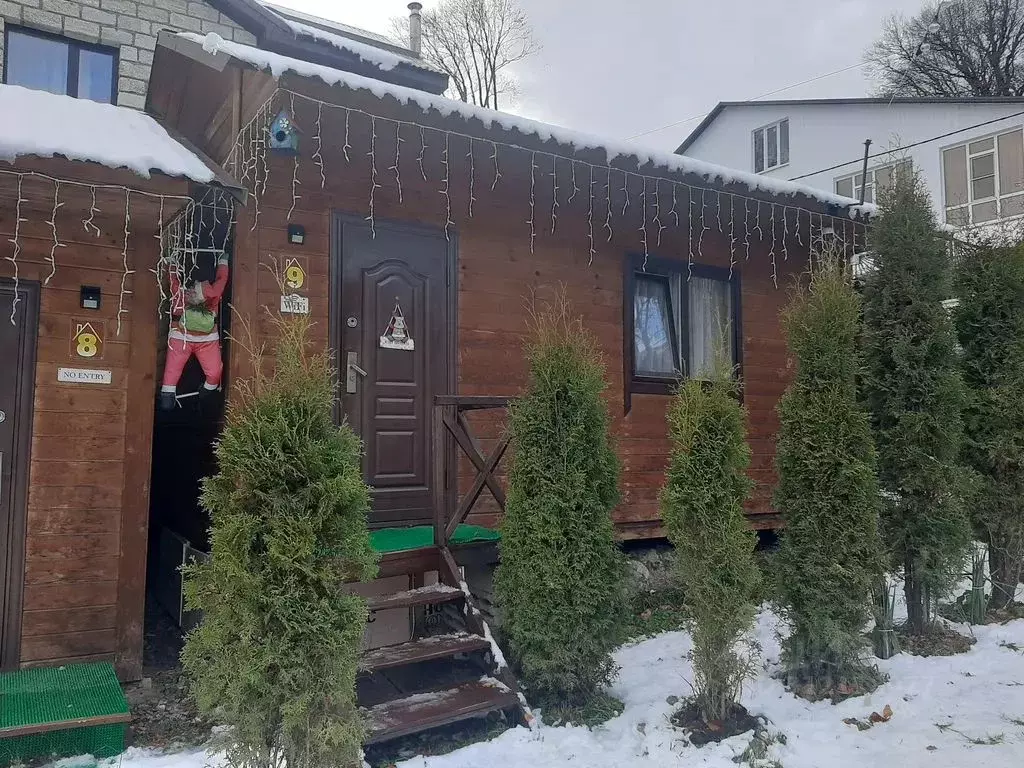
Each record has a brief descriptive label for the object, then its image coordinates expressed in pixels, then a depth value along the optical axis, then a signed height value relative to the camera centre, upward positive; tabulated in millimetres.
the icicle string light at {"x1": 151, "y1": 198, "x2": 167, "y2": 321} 4094 +927
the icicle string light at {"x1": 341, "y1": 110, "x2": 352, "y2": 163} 4102 +1788
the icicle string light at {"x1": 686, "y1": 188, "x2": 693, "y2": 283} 6191 +1626
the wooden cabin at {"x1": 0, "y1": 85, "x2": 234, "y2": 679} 3740 +252
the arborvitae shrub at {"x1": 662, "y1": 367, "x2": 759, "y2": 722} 3482 -470
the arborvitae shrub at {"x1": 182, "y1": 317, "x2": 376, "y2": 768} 2535 -542
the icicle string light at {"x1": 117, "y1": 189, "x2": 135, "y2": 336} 4062 +877
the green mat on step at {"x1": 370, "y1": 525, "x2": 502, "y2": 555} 4217 -621
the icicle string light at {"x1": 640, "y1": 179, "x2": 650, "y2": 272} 5771 +1732
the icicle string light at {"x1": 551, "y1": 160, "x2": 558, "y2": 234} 5066 +1791
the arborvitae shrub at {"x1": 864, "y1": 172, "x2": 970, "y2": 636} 4367 +166
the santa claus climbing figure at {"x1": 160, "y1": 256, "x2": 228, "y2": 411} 4305 +618
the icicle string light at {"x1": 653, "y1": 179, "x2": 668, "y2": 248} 5383 +1800
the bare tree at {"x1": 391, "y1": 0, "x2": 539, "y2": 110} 22516 +11998
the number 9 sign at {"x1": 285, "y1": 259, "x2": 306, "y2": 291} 4617 +998
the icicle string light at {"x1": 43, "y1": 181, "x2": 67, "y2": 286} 3793 +1015
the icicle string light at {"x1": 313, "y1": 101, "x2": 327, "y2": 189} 4510 +1751
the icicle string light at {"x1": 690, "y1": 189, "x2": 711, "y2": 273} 5587 +1804
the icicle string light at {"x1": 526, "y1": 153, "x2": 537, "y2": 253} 4962 +1737
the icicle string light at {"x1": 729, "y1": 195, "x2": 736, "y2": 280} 6422 +1745
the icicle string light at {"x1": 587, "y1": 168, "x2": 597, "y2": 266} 5797 +1656
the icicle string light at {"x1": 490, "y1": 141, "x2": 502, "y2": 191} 4648 +1790
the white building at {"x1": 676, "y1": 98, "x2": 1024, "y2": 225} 16469 +7684
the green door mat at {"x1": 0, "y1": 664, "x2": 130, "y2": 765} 2908 -1159
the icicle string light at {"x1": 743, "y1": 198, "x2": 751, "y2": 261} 5832 +1820
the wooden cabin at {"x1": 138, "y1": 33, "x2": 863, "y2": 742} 4047 +1246
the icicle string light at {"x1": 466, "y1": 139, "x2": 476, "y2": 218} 4756 +1793
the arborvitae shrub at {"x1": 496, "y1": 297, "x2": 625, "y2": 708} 3590 -495
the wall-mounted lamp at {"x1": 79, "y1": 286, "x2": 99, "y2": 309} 4008 +745
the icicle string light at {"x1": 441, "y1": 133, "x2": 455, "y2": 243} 5215 +1659
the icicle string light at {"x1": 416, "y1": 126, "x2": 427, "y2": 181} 4506 +1802
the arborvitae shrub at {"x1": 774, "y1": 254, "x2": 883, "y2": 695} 3814 -373
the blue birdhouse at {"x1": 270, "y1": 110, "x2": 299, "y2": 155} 4176 +1736
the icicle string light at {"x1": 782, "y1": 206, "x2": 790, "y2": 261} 6084 +1812
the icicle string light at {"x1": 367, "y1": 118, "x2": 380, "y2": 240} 4215 +1665
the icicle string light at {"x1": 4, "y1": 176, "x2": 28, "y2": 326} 3803 +950
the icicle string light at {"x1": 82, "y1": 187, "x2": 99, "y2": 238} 3941 +1137
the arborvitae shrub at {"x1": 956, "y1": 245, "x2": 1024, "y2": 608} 4887 +164
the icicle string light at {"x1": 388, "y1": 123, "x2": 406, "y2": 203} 4355 +1792
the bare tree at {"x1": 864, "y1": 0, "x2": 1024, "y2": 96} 23047 +12590
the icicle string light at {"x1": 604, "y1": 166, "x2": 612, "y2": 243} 5279 +1823
